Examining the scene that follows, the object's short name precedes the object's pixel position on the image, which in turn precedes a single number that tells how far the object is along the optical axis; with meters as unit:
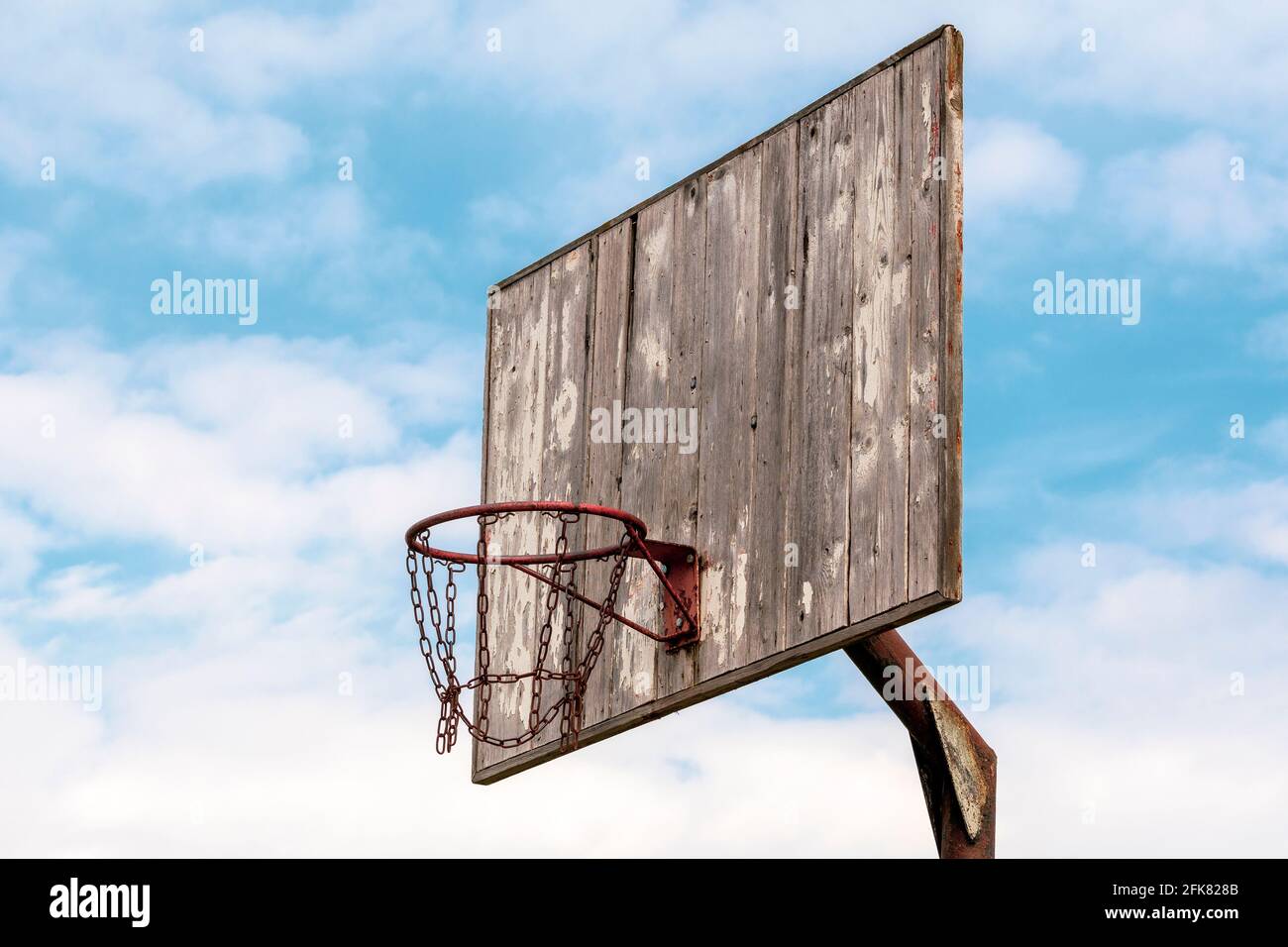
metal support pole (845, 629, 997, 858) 7.25
